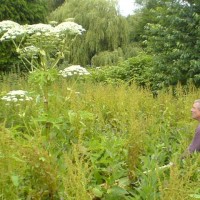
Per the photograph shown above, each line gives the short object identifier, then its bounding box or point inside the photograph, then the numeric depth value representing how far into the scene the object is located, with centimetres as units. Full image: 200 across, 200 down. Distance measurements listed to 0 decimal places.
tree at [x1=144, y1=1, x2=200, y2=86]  1047
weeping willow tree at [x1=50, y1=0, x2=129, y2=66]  2053
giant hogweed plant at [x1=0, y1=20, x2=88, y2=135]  387
